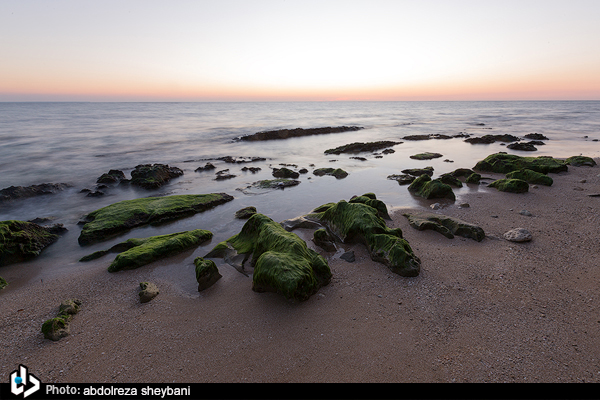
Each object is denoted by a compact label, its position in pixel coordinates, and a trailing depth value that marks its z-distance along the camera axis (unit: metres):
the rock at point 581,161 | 14.68
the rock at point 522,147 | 21.45
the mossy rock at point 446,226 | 7.21
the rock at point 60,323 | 4.43
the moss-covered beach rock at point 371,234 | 5.85
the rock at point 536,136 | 26.93
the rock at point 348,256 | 6.53
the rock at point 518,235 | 6.86
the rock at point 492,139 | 26.11
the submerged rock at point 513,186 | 10.75
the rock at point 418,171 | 15.14
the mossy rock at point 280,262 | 4.97
